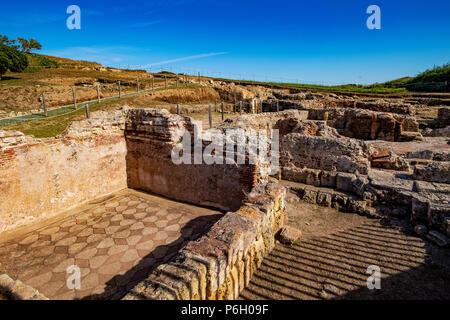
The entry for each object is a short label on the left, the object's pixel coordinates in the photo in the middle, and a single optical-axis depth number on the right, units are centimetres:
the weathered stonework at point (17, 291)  272
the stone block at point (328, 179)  655
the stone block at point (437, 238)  427
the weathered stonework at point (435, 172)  627
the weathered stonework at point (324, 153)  729
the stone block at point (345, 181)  628
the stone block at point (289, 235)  451
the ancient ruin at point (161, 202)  336
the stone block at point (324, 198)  597
